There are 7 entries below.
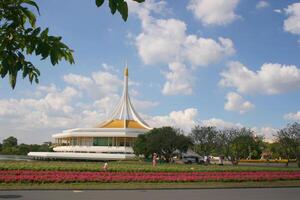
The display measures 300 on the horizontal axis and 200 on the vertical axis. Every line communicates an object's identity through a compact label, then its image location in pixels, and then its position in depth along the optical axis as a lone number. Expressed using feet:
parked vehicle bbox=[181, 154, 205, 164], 196.84
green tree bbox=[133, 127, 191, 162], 190.80
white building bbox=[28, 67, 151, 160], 220.64
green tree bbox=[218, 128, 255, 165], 194.49
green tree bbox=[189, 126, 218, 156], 214.24
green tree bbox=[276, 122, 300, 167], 169.68
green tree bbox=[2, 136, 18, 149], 325.83
